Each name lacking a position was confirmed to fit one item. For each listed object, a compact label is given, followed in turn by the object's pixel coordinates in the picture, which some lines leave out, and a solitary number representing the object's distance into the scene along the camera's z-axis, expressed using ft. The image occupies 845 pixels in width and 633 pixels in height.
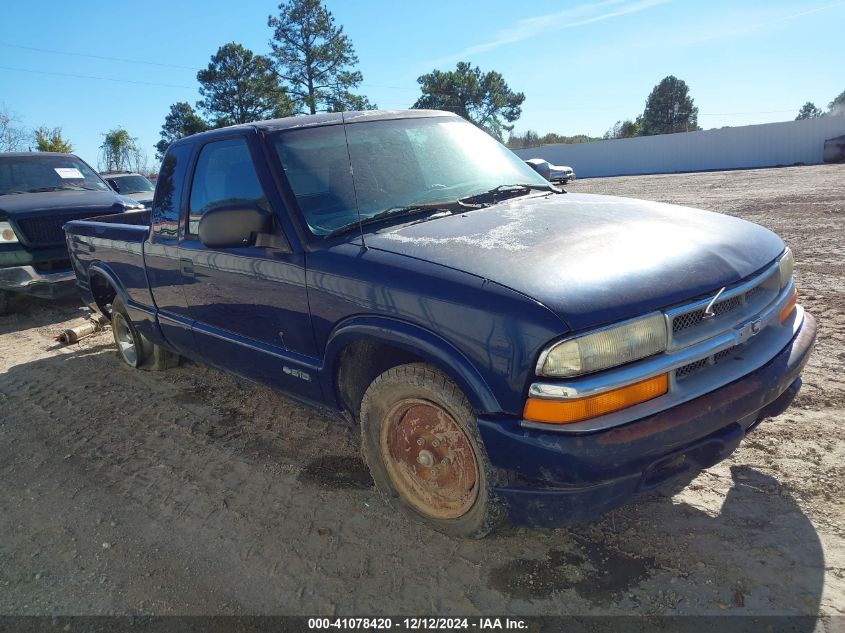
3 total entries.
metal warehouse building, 115.55
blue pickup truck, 7.14
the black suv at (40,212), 24.26
